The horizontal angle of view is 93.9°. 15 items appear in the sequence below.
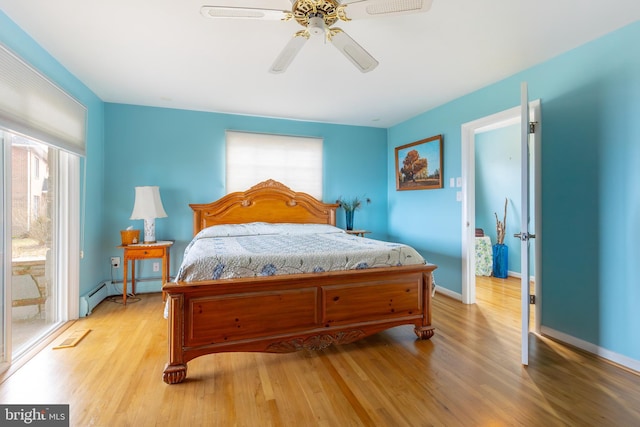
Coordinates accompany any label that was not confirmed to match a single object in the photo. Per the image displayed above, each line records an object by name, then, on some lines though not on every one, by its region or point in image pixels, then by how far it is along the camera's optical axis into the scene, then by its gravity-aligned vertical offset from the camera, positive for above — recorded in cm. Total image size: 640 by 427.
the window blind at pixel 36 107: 190 +81
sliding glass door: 201 -22
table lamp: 338 +8
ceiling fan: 154 +109
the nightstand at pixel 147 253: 331 -43
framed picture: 379 +69
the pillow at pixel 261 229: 332 -17
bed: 189 -63
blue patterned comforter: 199 -30
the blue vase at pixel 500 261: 461 -71
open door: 203 -2
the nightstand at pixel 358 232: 427 -25
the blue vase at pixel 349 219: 445 -6
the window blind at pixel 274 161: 408 +77
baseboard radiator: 298 -90
